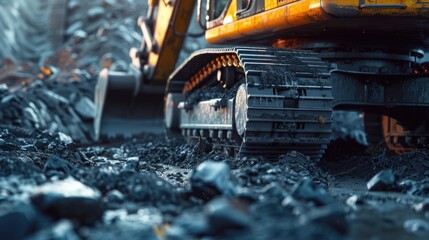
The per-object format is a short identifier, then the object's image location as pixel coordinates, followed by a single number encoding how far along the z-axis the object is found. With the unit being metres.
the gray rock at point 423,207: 3.75
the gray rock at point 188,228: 2.73
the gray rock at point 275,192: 3.61
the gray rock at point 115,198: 3.64
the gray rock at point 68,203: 2.97
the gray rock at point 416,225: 3.21
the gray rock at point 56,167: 4.39
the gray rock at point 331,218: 2.80
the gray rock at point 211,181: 3.67
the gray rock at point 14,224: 2.66
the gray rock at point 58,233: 2.51
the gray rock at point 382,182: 4.50
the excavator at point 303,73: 5.32
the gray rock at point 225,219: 2.67
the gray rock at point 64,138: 7.73
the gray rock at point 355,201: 3.87
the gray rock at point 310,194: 3.53
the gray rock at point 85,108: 10.70
